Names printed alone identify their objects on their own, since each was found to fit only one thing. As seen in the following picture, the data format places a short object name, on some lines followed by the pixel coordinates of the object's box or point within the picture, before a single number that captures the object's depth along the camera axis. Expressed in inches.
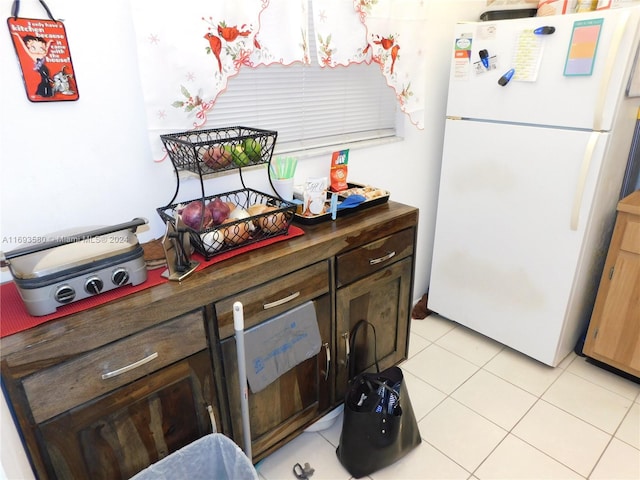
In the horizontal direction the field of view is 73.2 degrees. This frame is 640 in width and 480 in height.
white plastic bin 48.1
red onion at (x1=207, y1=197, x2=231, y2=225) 53.9
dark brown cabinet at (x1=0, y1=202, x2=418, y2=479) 39.6
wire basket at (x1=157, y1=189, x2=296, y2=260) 51.1
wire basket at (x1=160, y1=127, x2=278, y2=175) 50.4
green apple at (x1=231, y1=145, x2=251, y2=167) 53.2
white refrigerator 65.9
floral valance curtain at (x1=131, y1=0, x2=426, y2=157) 50.1
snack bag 69.7
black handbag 59.5
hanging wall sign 43.1
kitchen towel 54.0
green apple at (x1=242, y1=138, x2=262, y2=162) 54.4
